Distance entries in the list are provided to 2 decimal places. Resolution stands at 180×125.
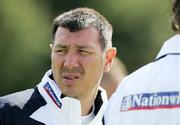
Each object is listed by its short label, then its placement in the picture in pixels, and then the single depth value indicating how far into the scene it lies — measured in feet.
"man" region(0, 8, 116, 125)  34.19
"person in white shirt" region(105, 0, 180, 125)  25.29
